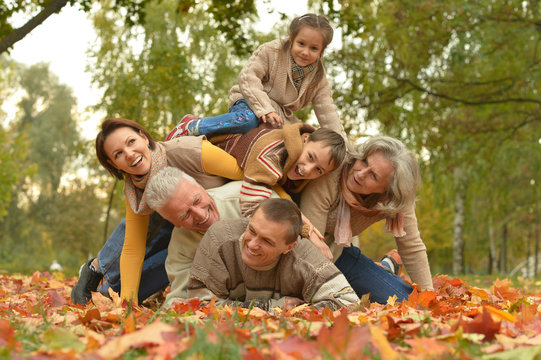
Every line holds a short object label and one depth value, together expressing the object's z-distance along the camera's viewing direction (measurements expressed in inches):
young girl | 160.9
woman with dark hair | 144.1
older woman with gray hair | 143.5
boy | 139.9
